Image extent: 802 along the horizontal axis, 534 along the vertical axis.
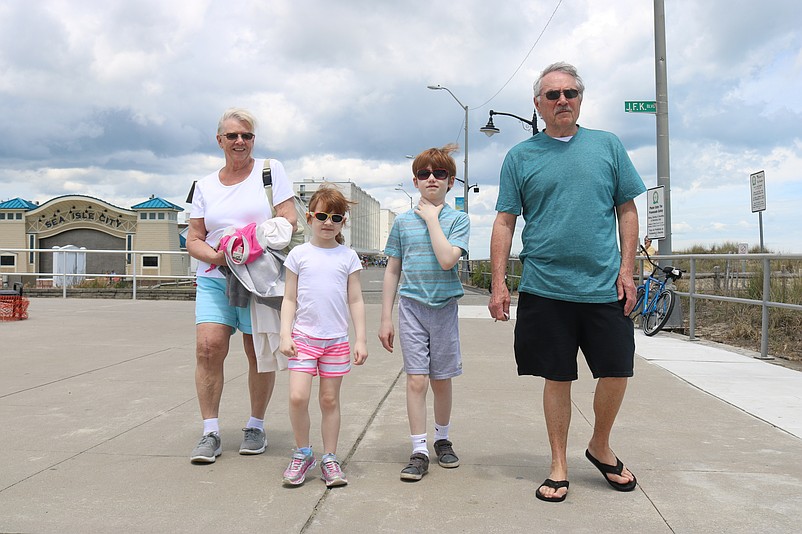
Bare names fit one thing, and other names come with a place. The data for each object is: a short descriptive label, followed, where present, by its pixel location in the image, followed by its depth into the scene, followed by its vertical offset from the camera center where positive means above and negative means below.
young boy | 3.64 -0.10
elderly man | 3.31 +0.05
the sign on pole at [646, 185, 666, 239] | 11.42 +0.90
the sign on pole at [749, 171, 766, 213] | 13.33 +1.47
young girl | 3.45 -0.24
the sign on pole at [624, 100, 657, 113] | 11.29 +2.55
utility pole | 11.43 +2.66
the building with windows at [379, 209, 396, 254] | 170.93 +11.91
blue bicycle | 9.90 -0.44
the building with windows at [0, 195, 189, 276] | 44.09 +3.09
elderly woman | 3.88 +0.14
